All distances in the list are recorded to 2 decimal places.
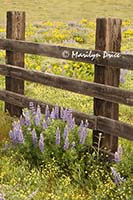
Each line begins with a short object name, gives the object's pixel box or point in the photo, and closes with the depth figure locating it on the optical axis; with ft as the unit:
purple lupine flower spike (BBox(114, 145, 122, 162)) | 32.92
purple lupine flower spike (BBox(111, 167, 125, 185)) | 31.02
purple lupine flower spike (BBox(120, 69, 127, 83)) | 61.75
